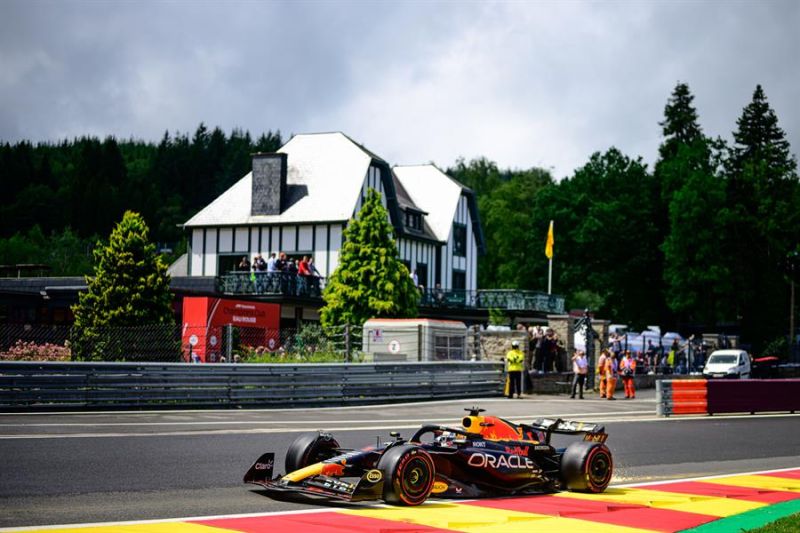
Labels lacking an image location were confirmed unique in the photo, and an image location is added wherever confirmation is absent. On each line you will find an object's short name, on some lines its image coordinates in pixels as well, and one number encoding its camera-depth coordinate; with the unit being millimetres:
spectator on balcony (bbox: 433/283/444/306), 56372
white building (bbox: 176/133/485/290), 52094
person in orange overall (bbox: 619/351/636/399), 33562
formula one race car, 9656
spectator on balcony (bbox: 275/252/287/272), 47781
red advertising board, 26016
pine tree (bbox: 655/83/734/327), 68438
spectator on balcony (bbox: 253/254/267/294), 48000
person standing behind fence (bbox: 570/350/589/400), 31141
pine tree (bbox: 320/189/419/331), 43938
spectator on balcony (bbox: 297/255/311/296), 48438
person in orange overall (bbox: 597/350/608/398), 32375
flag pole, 61281
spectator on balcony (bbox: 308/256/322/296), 49206
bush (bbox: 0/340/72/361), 22047
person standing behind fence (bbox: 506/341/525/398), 29438
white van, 44281
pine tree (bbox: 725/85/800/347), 71875
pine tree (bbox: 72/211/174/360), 36062
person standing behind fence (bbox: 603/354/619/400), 31750
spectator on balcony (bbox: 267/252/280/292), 47656
